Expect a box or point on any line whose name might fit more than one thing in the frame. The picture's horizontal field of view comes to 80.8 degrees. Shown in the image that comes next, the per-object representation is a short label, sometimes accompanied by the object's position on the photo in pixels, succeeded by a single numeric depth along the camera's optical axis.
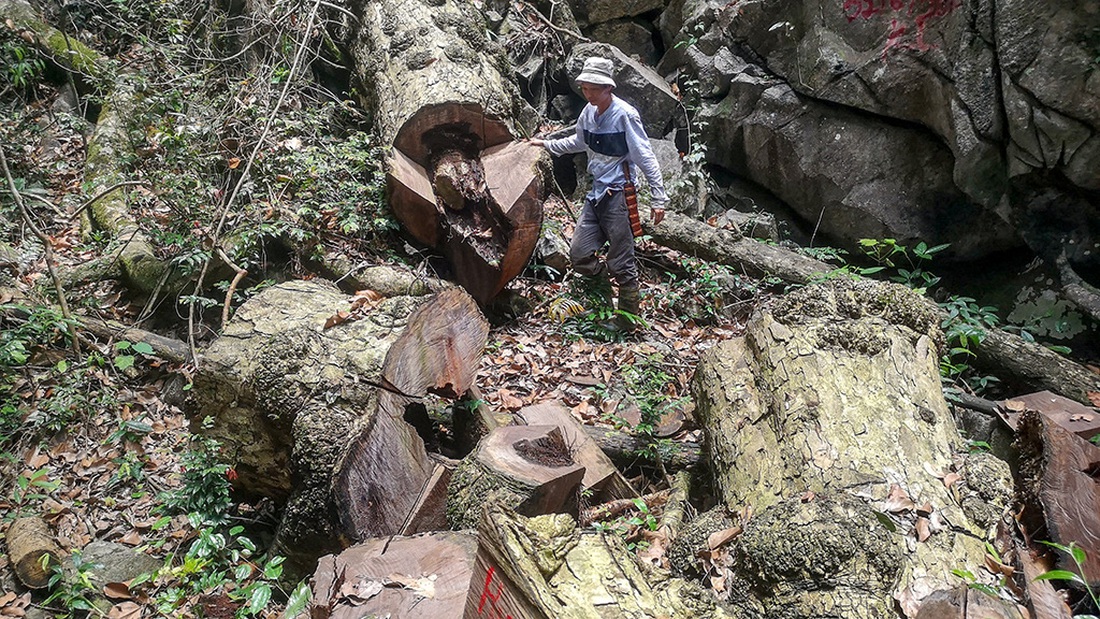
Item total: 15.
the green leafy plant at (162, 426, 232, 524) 3.35
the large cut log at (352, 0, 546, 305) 4.98
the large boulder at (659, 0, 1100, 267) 4.80
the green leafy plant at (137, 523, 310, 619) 2.85
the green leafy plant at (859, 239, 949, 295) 6.05
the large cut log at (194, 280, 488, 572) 2.94
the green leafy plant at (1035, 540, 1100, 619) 1.96
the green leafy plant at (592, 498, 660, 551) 3.21
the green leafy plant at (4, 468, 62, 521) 3.60
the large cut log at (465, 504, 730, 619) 2.03
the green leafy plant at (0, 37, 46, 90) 6.11
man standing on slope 4.86
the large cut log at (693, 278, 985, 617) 2.32
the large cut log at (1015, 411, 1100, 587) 2.61
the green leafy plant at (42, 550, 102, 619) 2.98
